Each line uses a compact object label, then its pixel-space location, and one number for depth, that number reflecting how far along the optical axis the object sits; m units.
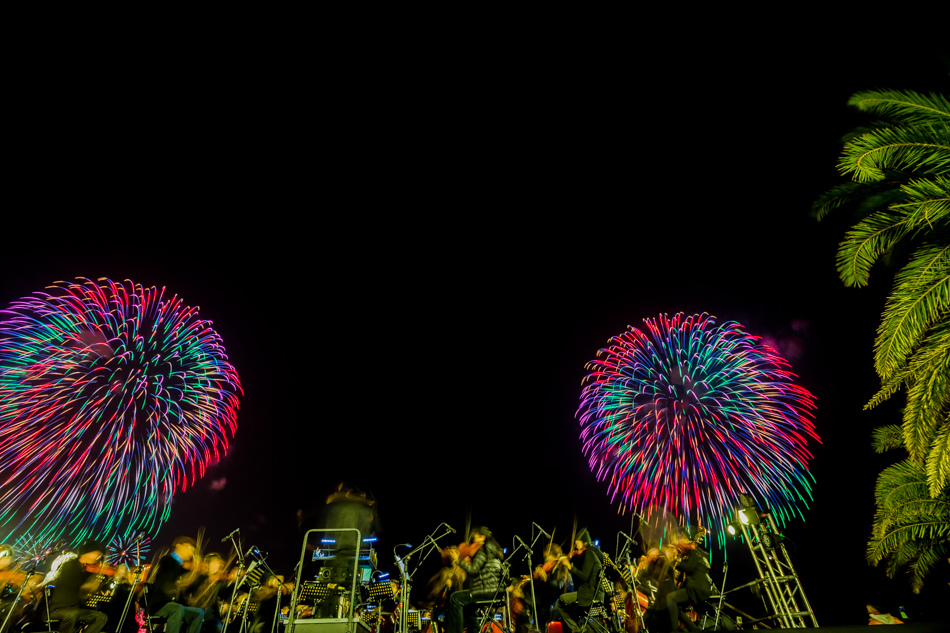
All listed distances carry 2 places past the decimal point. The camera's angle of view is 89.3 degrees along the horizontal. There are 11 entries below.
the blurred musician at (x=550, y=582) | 12.91
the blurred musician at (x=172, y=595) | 10.02
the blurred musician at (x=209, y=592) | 11.66
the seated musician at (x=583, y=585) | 10.66
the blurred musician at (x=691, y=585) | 9.94
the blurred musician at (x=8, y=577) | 10.88
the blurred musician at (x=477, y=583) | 10.52
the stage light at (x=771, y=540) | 10.84
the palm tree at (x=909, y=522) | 11.45
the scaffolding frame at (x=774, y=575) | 10.15
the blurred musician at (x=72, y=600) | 9.37
